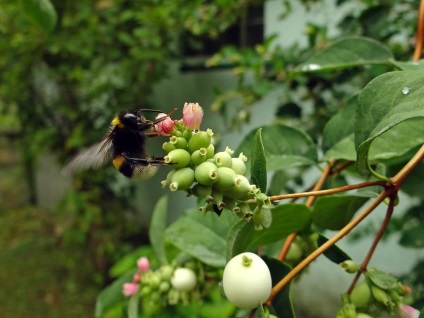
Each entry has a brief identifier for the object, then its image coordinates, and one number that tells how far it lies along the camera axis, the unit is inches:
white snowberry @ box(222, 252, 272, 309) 3.2
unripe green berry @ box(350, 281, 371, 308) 3.9
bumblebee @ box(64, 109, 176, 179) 4.2
